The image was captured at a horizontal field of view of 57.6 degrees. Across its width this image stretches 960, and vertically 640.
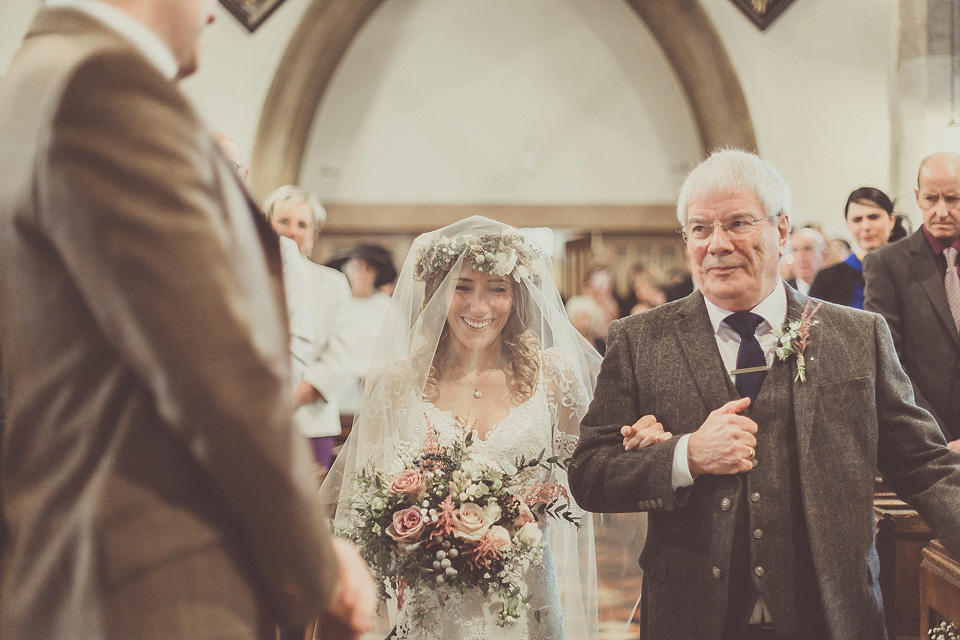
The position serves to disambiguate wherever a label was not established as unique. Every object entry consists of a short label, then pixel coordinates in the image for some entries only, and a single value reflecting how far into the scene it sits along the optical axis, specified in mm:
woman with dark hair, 5113
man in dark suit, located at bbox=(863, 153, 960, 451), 3902
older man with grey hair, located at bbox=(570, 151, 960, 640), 2172
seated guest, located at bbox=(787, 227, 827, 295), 6070
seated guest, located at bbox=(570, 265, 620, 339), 9438
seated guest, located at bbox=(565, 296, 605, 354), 7893
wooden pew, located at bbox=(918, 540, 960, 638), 2641
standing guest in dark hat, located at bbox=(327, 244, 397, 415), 6597
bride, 3123
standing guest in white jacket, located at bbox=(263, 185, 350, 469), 4055
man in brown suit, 1056
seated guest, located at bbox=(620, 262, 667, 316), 8930
